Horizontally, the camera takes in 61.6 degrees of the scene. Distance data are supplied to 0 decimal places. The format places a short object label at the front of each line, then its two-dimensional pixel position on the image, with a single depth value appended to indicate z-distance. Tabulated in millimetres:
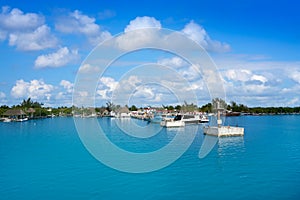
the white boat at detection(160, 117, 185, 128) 58240
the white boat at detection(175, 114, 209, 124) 65366
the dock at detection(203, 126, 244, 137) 38557
